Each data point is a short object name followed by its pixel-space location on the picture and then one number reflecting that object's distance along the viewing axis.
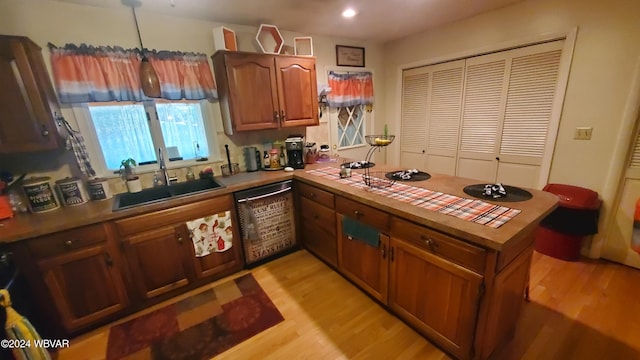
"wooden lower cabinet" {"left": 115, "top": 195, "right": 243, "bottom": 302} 1.77
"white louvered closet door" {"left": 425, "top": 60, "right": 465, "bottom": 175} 2.99
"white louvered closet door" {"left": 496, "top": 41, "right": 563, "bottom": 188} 2.30
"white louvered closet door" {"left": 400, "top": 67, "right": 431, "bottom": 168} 3.33
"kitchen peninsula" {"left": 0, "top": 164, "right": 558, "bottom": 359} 1.16
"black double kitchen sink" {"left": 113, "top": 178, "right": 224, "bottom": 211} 2.04
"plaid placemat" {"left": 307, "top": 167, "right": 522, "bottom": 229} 1.22
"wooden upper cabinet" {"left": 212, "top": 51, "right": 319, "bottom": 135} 2.22
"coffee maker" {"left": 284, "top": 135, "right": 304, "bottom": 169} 2.58
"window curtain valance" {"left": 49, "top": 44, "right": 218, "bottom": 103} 1.77
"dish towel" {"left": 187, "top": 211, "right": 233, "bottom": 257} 1.97
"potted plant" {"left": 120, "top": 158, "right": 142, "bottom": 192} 2.05
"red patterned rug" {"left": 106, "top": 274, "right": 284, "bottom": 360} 1.57
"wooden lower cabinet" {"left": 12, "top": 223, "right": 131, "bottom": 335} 1.50
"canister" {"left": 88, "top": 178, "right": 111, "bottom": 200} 1.91
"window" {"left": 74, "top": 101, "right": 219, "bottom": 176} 2.00
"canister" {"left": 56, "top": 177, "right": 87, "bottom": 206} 1.79
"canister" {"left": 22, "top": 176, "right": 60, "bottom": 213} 1.68
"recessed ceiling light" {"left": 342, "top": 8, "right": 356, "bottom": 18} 2.24
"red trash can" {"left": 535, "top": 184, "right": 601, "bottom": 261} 2.09
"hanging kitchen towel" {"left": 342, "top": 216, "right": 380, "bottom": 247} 1.64
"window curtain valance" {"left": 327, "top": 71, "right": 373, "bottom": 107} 3.19
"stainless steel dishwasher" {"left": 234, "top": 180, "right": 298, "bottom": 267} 2.18
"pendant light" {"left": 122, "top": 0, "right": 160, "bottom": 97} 1.83
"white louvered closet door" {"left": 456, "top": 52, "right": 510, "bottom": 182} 2.64
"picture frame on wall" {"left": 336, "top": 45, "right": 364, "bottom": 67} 3.18
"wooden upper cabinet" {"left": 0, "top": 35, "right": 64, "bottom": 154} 1.48
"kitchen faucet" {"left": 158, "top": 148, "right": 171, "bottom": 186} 2.19
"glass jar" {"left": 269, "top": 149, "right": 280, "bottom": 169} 2.60
